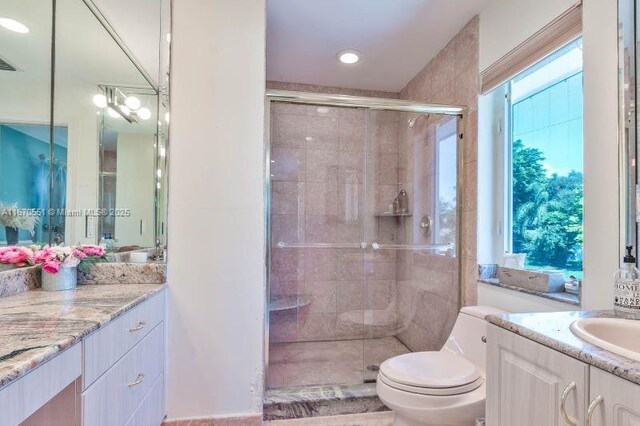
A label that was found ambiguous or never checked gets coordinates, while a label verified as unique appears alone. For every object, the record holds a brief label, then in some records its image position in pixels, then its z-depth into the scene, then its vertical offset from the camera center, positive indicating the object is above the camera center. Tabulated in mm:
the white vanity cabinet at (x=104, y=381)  730 -501
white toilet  1412 -739
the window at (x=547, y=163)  1569 +307
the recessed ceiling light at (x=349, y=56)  2555 +1299
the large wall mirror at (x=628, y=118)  1164 +373
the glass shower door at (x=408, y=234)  2389 -118
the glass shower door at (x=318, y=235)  2803 -145
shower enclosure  2516 -141
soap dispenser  1013 -209
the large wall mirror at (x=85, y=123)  1311 +442
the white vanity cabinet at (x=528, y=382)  771 -431
